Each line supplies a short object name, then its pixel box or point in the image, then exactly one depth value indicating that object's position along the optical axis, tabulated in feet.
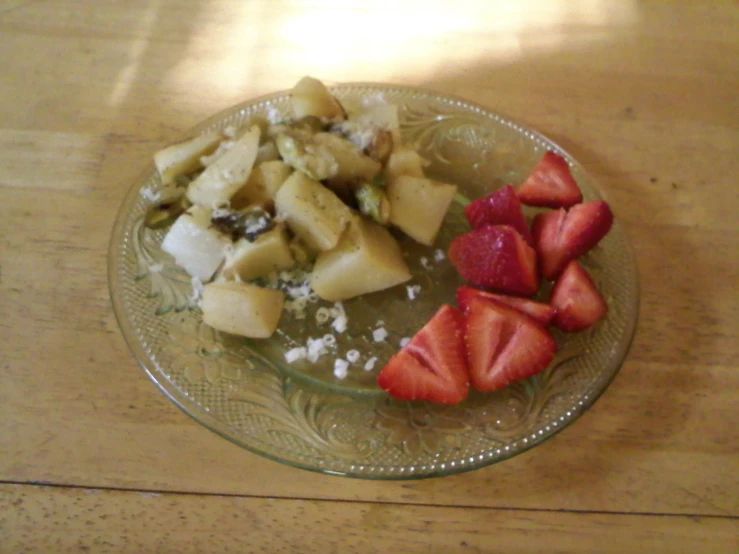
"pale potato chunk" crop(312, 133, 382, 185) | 1.17
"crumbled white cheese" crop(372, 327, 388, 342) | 1.17
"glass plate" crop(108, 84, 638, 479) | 1.06
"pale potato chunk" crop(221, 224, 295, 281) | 1.14
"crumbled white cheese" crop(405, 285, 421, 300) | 1.21
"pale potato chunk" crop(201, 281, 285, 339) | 1.12
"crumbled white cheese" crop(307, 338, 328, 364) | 1.14
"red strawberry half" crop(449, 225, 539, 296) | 1.14
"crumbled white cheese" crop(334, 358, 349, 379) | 1.13
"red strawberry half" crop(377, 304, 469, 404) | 1.08
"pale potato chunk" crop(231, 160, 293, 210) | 1.17
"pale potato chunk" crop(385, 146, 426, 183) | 1.21
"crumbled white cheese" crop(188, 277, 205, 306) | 1.17
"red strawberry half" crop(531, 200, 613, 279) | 1.16
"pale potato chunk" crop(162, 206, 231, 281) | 1.15
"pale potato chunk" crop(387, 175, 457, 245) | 1.20
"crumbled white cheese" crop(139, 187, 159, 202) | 1.23
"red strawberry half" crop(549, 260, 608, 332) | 1.13
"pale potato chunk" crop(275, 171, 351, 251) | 1.14
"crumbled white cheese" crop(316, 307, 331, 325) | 1.18
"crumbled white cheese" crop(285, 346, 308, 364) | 1.14
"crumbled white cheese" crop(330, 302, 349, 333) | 1.17
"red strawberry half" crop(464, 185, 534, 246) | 1.19
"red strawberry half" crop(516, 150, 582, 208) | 1.22
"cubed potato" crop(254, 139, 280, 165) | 1.19
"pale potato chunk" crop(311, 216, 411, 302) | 1.15
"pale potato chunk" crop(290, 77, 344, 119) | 1.23
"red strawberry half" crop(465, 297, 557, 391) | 1.09
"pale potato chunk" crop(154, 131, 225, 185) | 1.20
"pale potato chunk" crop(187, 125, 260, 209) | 1.15
